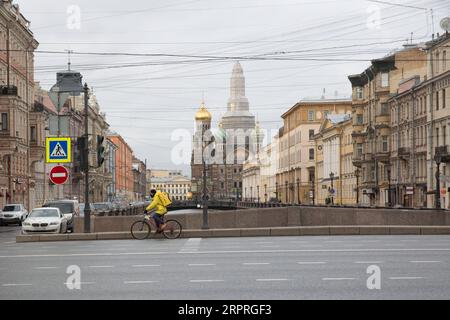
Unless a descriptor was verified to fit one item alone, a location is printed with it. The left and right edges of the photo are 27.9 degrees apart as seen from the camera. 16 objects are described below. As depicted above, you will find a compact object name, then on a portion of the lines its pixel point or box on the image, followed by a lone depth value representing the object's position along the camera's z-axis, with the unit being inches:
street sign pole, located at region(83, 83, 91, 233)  1338.6
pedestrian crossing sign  1370.1
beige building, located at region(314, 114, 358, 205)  4559.5
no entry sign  1341.0
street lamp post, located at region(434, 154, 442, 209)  1712.6
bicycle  1254.9
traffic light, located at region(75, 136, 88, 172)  1362.0
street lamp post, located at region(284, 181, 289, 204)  6653.5
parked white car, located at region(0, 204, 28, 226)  2375.7
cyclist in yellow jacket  1214.9
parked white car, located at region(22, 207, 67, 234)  1430.9
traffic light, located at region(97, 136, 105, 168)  1341.0
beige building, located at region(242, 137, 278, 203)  7746.1
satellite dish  2810.0
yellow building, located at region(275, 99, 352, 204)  6058.1
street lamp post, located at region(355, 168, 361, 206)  3843.0
